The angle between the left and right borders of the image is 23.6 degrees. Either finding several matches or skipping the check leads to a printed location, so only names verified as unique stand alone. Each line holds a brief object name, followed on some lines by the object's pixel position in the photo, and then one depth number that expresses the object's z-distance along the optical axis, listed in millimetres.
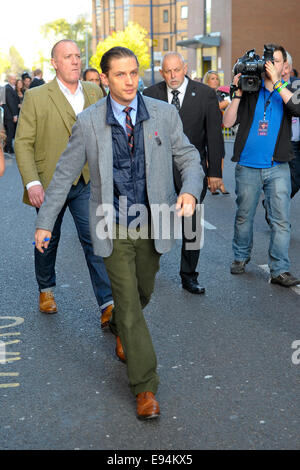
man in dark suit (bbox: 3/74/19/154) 21531
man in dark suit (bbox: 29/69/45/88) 21688
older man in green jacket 5465
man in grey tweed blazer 3885
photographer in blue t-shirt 6453
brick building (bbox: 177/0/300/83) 42500
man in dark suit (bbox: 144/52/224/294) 6062
